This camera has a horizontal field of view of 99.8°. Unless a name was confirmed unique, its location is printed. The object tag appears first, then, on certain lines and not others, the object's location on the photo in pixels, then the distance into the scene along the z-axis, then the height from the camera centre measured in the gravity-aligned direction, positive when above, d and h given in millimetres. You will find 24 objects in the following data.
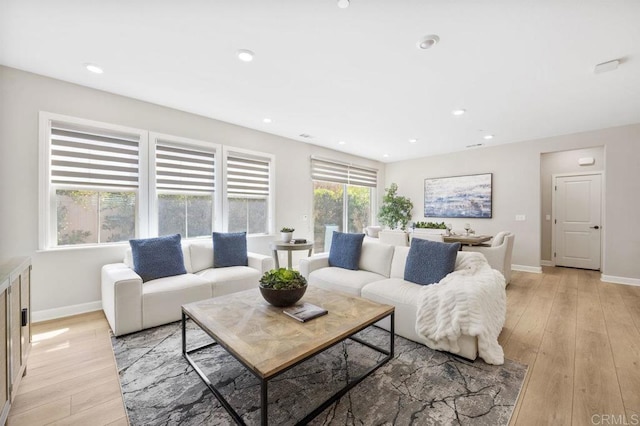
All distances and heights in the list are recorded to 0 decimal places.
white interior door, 5492 -112
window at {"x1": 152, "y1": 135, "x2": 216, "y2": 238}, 3701 +379
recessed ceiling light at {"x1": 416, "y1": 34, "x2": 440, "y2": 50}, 2160 +1419
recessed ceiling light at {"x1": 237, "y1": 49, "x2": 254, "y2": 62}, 2387 +1433
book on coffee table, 1885 -721
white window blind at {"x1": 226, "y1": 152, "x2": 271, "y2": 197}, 4422 +646
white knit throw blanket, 2111 -809
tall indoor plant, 6914 +89
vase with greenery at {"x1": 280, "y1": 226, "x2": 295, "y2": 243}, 4059 -328
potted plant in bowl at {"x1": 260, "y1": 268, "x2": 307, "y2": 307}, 2027 -565
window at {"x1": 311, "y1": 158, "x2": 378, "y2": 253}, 5895 +387
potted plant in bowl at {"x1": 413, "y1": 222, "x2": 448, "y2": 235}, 4836 -276
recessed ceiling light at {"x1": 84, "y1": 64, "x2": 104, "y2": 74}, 2642 +1435
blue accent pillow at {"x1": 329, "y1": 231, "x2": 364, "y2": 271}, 3469 -490
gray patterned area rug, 1592 -1192
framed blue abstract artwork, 5961 +429
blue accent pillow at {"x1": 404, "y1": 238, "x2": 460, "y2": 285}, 2688 -485
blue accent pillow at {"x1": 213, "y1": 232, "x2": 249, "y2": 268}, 3648 -509
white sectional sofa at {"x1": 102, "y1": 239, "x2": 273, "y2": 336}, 2557 -809
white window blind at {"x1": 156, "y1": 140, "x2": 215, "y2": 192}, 3695 +641
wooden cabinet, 1406 -682
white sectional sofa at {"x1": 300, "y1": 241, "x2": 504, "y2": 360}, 2432 -749
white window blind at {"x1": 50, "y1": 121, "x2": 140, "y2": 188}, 2999 +661
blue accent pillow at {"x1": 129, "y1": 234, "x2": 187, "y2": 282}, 2973 -514
